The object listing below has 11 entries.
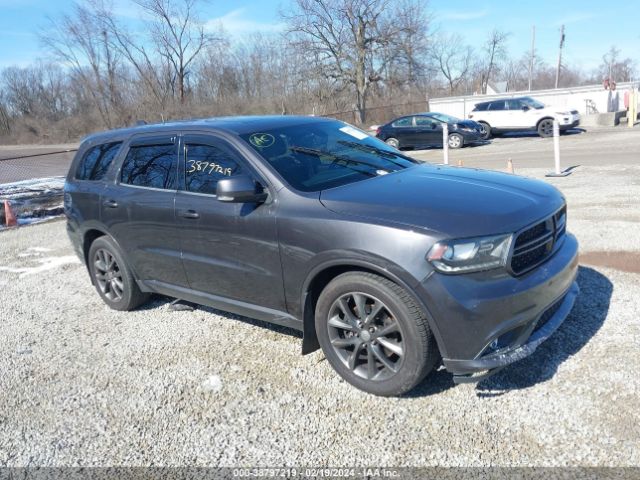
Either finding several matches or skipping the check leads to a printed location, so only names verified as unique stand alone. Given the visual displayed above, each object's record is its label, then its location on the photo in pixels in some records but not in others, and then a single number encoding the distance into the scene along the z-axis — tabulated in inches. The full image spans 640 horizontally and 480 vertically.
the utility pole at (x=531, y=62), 2211.1
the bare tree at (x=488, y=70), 2687.0
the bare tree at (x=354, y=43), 1503.4
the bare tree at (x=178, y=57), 1802.4
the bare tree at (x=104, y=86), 1727.4
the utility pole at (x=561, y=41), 2258.2
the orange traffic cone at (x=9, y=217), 421.4
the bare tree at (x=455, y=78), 2475.1
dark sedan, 799.7
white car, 833.5
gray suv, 117.5
